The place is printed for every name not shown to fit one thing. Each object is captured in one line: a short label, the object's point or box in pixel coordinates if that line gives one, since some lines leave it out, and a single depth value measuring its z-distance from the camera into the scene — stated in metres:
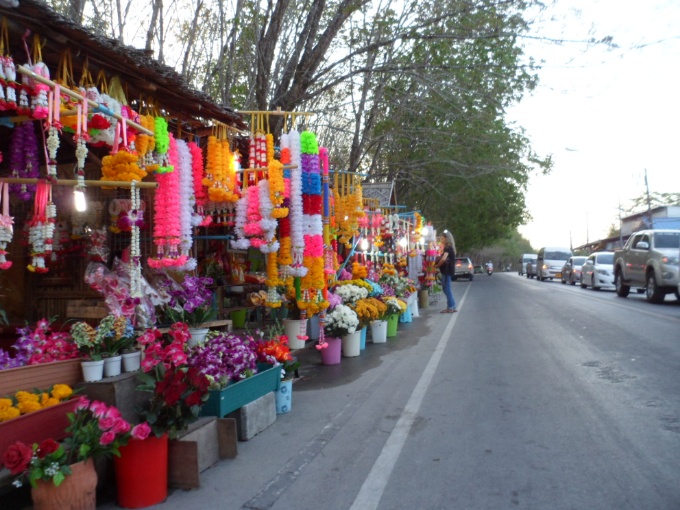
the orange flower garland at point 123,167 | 5.17
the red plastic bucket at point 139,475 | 3.81
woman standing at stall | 15.85
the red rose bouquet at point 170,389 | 4.02
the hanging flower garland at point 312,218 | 8.23
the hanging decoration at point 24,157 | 4.98
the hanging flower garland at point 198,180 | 7.06
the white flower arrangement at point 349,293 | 9.81
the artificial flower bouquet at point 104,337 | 4.86
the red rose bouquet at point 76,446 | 3.24
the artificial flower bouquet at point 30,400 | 3.79
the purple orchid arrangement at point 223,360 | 5.00
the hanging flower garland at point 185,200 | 6.46
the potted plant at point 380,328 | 11.00
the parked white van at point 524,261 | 50.79
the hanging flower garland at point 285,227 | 8.12
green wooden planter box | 4.79
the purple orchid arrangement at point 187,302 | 6.52
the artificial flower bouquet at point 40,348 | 4.66
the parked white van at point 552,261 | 38.57
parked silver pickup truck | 15.76
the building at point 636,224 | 22.59
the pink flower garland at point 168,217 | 6.28
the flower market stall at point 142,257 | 4.12
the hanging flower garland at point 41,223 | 4.83
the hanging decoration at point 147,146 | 5.68
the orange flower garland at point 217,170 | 7.29
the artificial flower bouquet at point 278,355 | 5.98
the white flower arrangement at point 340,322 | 8.74
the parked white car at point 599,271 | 24.75
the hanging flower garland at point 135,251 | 5.40
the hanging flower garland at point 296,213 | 8.11
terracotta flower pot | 3.33
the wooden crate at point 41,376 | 4.20
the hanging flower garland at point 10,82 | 3.99
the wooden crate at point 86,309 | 6.92
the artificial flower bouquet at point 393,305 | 11.30
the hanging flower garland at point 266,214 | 7.66
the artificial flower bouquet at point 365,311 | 9.78
